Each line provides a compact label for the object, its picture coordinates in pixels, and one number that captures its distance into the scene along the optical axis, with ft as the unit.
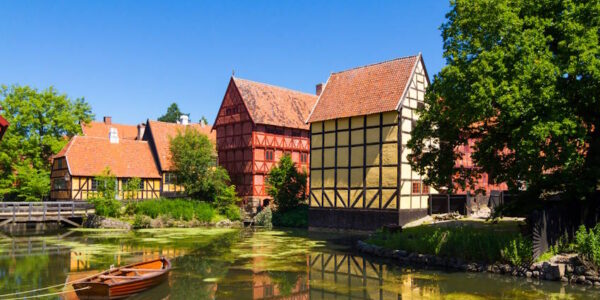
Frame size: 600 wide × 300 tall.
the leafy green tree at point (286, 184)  133.80
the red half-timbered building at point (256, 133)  146.30
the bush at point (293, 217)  126.82
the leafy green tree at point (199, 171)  136.98
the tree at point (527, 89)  56.85
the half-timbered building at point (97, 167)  140.46
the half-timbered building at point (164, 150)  153.99
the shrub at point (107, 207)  125.18
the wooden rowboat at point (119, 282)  46.44
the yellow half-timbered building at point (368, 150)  103.55
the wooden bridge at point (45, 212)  118.52
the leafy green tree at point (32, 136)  146.20
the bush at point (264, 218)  134.92
